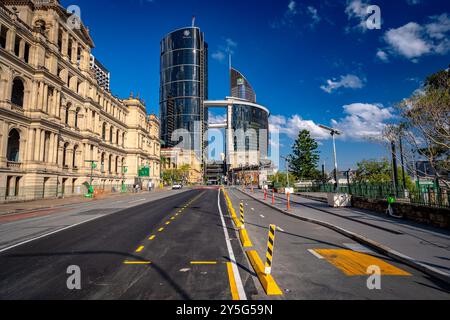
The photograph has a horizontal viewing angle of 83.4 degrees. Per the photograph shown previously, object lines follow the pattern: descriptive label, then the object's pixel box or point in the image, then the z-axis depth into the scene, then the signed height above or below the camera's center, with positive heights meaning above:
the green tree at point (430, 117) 16.27 +4.14
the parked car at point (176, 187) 77.00 -1.34
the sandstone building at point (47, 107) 28.72 +11.22
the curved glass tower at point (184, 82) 193.00 +76.98
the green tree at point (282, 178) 54.59 +0.90
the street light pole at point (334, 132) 24.21 +4.77
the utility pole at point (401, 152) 18.81 +2.04
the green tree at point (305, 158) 55.22 +5.15
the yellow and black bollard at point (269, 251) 5.71 -1.62
